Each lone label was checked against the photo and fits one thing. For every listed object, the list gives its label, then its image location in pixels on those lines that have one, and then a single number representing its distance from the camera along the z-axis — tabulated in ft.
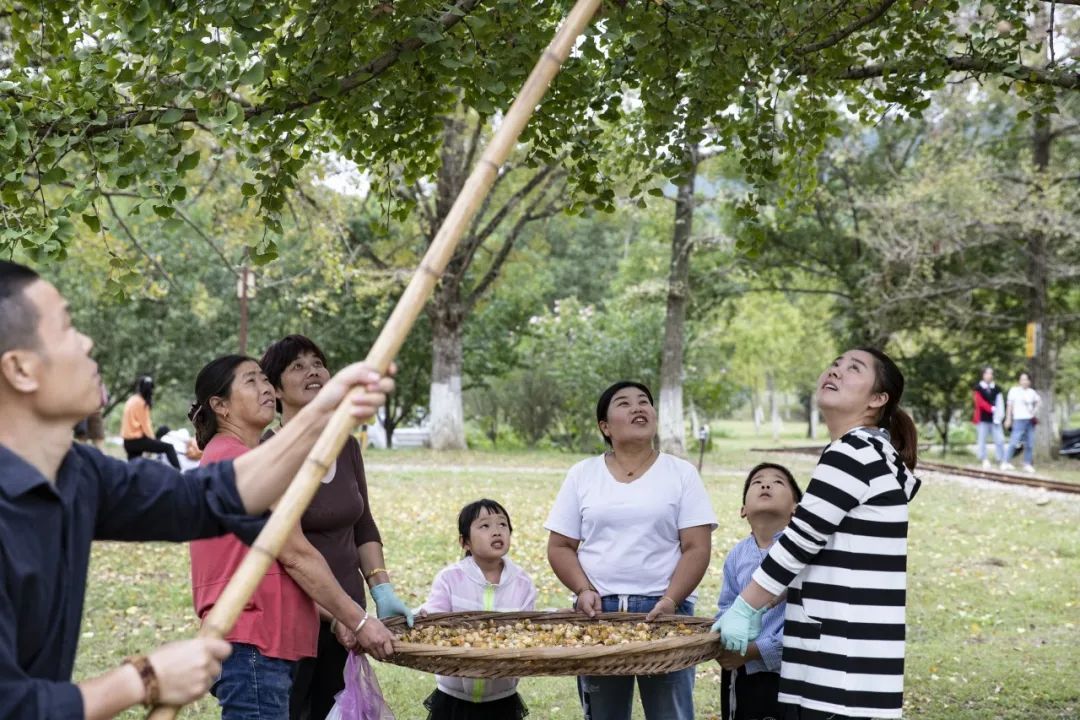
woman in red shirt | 12.34
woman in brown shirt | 14.07
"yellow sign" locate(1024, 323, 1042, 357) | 76.89
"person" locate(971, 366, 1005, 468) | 68.54
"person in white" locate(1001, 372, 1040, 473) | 66.90
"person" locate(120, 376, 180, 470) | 44.24
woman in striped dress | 11.47
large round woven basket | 11.46
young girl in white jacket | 15.69
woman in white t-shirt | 15.12
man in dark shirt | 6.82
